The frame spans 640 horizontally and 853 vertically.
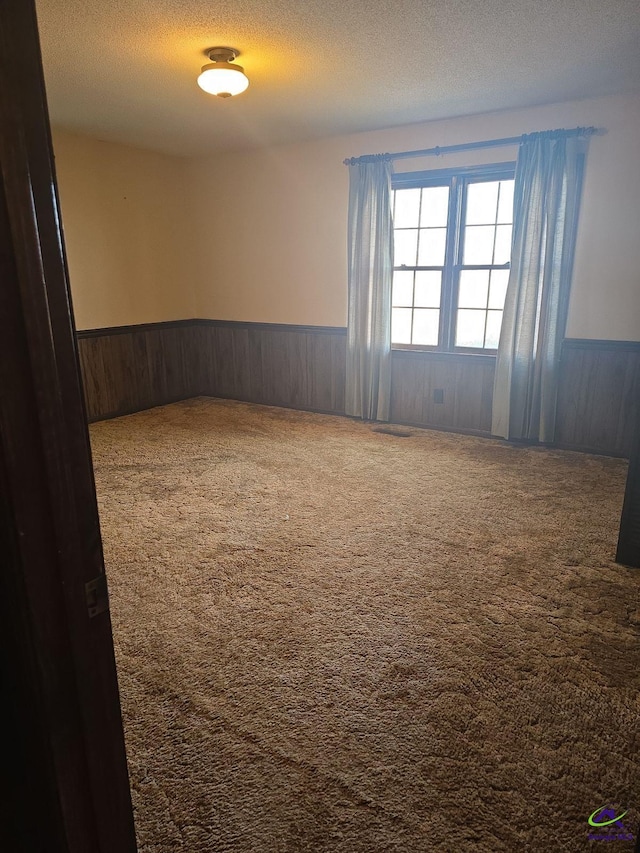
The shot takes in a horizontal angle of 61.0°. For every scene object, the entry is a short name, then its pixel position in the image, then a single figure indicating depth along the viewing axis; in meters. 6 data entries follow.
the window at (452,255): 4.34
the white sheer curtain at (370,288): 4.62
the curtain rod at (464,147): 3.78
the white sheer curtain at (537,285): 3.88
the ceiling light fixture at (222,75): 3.02
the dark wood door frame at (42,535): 0.49
